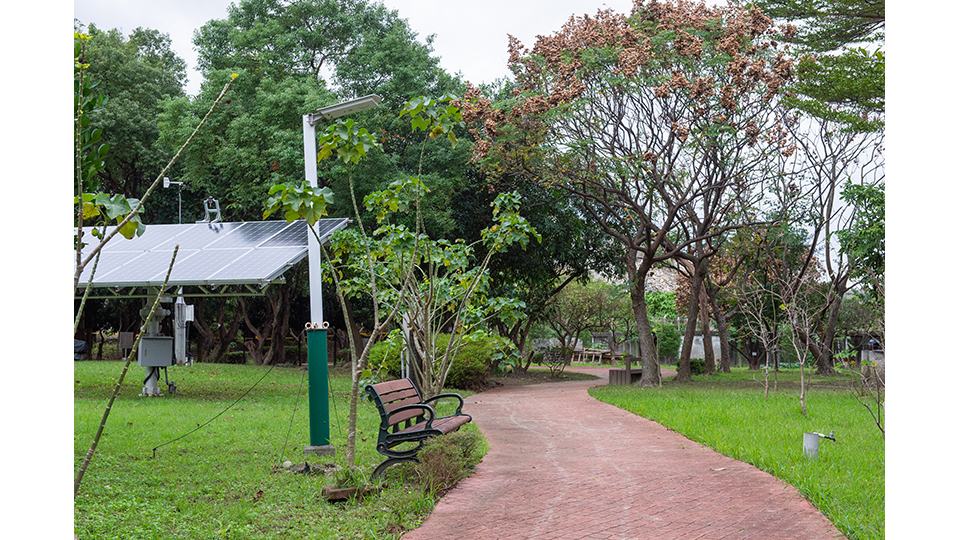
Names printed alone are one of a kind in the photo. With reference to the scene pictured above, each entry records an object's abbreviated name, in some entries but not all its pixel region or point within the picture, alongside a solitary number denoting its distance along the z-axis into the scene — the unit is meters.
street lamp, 6.73
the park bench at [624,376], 17.81
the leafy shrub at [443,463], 5.54
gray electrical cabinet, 12.43
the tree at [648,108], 14.27
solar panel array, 10.95
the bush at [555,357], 23.02
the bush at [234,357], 27.69
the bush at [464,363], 15.48
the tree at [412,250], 5.27
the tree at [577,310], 27.19
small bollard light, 6.52
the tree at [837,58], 11.49
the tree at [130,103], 20.52
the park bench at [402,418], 5.84
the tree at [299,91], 16.34
